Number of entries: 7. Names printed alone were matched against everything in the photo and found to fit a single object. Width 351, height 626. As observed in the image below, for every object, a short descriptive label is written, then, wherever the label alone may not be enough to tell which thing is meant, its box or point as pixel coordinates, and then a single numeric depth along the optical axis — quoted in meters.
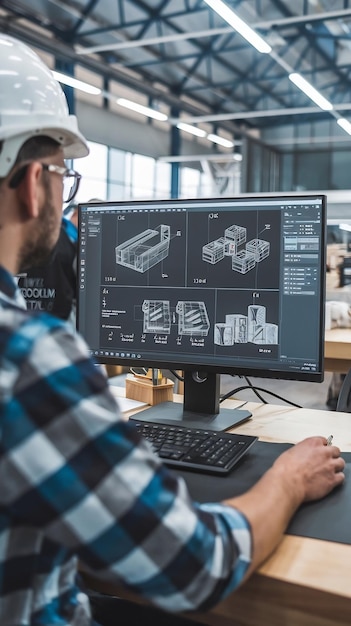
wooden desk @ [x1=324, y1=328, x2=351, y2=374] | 3.48
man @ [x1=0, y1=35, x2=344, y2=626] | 0.59
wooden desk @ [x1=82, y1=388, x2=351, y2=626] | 0.74
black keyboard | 1.06
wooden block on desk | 1.58
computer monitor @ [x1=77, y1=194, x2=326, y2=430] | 1.29
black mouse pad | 0.86
